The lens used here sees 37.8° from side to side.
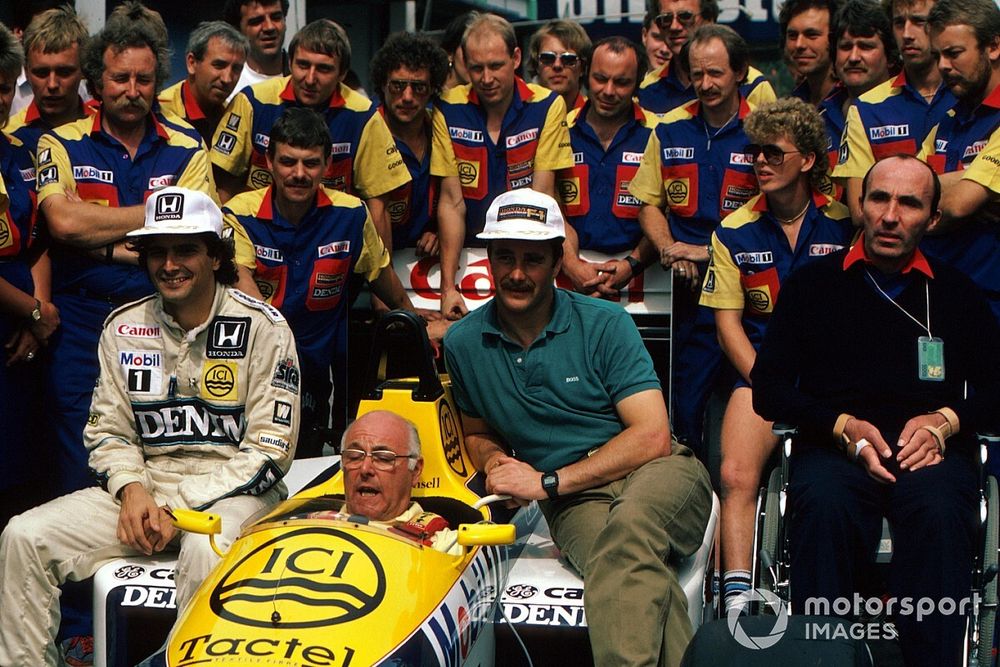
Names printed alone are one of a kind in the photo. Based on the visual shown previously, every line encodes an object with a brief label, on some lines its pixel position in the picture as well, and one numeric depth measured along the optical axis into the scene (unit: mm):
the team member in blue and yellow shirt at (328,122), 7035
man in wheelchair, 4727
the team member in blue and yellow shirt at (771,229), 6195
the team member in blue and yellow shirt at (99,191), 6148
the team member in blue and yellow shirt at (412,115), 7152
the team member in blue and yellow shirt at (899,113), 6469
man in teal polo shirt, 4992
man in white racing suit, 4988
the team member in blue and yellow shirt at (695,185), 6777
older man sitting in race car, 4586
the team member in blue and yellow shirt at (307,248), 6387
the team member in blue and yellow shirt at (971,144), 5922
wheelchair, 4715
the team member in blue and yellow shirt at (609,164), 7355
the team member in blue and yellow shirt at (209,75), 7109
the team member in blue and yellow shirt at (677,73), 7461
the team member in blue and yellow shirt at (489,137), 7340
